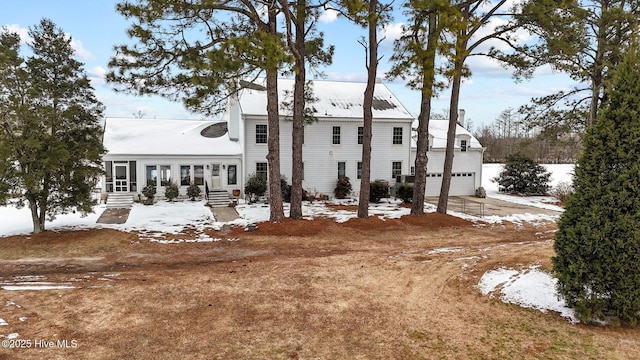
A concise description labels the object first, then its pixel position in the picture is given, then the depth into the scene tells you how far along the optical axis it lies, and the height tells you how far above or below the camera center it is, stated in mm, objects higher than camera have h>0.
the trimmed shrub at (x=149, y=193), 20678 -1802
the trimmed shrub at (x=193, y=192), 21766 -1824
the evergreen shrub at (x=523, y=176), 28297 -1122
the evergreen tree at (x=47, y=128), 12172 +983
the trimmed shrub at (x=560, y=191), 25188 -1952
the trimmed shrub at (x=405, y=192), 23062 -1882
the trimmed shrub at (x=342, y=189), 24375 -1802
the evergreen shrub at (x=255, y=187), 21734 -1533
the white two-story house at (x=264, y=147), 21969 +723
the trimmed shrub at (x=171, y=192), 21141 -1781
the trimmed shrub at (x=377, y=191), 23125 -1816
